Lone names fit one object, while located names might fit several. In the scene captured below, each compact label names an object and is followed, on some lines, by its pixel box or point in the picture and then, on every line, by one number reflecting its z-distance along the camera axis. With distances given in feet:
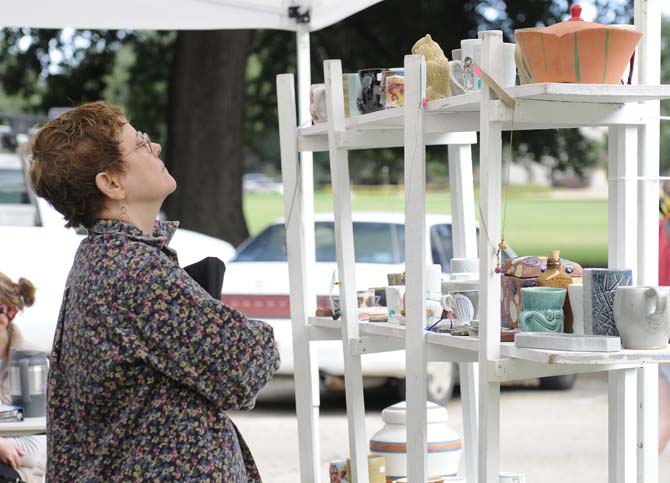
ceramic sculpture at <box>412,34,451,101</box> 20.36
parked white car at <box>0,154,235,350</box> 50.56
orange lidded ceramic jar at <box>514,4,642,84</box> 17.22
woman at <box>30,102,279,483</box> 14.82
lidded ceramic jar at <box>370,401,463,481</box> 26.59
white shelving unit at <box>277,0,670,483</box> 17.84
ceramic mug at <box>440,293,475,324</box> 20.36
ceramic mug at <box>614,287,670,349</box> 17.26
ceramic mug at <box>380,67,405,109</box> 21.74
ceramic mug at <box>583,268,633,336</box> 17.66
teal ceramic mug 18.25
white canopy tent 30.82
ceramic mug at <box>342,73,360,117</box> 23.18
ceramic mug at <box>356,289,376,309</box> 25.94
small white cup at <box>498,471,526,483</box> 22.09
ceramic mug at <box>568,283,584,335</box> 18.13
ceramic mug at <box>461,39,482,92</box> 18.41
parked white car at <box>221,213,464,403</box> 49.26
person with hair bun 27.02
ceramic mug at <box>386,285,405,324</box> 22.17
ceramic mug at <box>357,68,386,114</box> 22.21
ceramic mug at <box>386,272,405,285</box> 23.53
